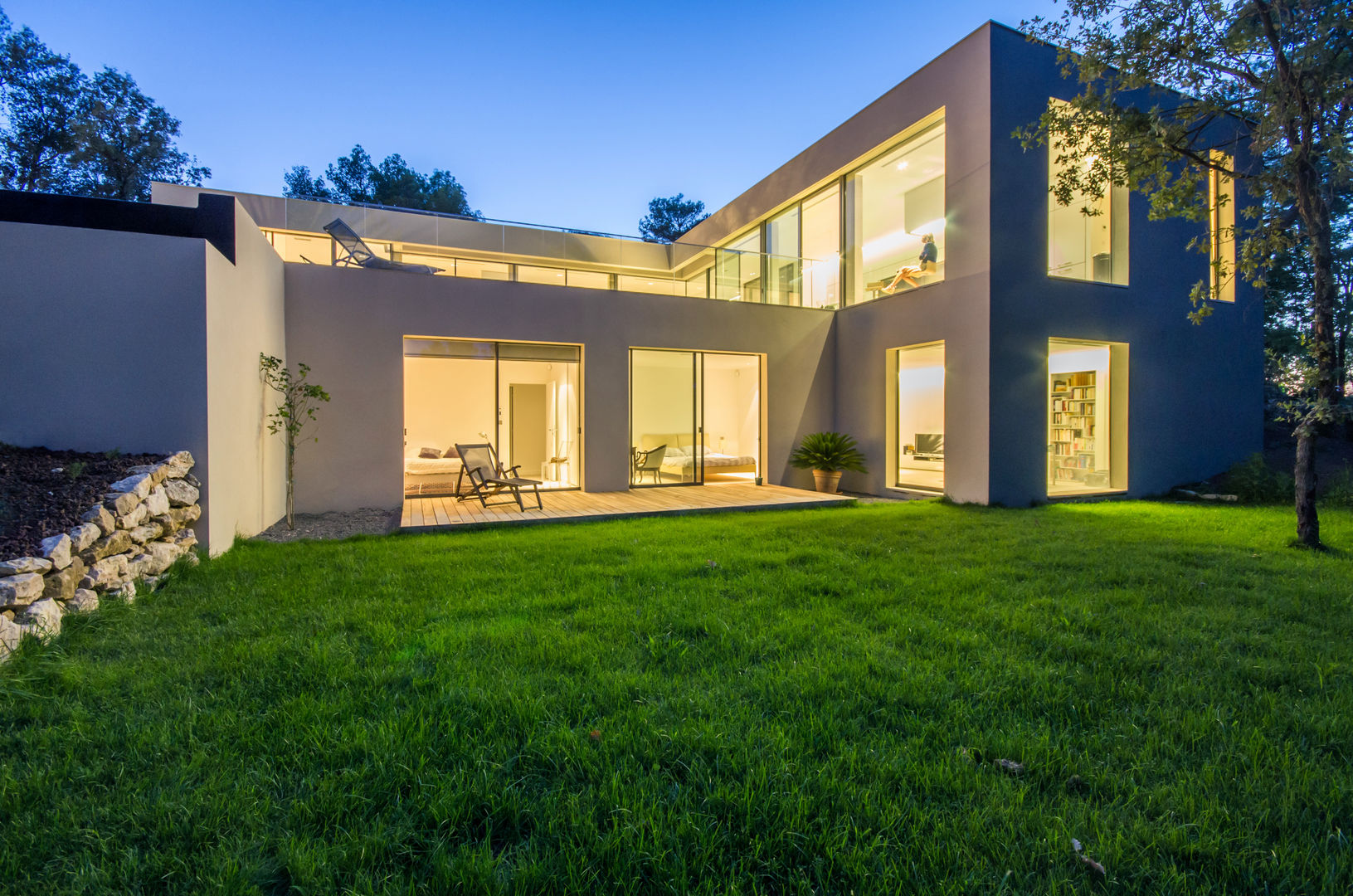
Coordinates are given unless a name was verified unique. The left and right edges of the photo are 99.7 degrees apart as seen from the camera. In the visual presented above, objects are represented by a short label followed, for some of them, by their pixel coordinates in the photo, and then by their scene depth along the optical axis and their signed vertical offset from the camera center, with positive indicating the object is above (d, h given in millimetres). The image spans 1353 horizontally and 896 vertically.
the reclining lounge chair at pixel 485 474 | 7594 -473
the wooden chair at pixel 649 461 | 9711 -347
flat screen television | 10840 -118
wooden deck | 6879 -892
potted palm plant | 9828 -306
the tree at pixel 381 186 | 28125 +13171
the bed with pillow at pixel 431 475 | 9070 -552
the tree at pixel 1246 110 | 5094 +3242
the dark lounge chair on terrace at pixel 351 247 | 8047 +2733
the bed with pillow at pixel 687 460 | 10078 -345
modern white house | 7895 +1585
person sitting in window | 9195 +2910
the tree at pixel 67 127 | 19359 +10975
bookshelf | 9508 +244
